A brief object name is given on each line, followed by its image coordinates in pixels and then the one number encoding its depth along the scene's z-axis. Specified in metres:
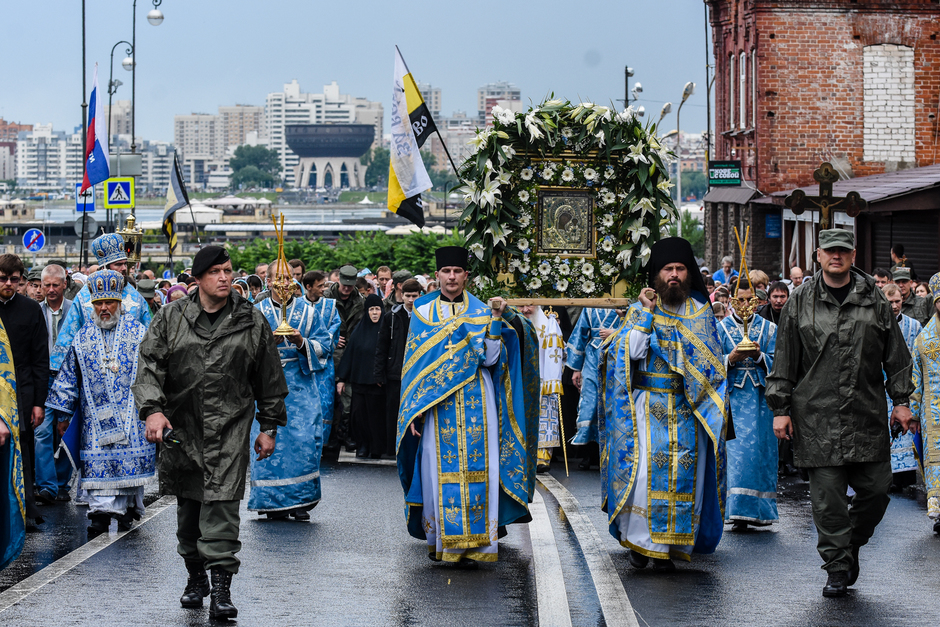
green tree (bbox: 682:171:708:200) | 168.25
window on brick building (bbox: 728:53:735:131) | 36.22
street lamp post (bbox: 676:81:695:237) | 39.66
